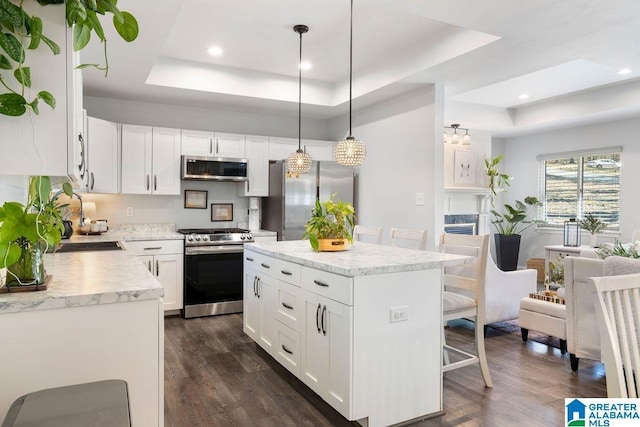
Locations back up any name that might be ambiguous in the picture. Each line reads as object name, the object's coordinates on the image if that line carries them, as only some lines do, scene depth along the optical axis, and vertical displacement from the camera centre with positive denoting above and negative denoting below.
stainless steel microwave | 4.84 +0.40
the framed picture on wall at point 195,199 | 5.27 +0.03
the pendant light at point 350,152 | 3.18 +0.39
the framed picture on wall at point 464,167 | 6.77 +0.61
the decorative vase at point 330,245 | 3.01 -0.30
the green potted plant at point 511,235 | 7.14 -0.51
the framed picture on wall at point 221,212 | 5.42 -0.13
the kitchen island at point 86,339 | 1.39 -0.50
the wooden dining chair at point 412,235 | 3.32 -0.25
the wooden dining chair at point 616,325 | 1.25 -0.37
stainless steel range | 4.65 -0.80
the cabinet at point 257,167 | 5.25 +0.45
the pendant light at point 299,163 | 3.78 +0.36
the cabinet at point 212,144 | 4.95 +0.70
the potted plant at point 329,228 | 3.01 -0.18
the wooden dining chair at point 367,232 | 3.71 -0.26
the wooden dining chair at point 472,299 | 2.80 -0.65
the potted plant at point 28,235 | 1.32 -0.12
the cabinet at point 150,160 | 4.65 +0.46
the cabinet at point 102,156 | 4.25 +0.47
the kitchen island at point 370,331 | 2.25 -0.74
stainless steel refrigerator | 4.99 +0.13
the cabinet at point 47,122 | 1.24 +0.23
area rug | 3.82 -1.25
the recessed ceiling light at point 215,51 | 4.06 +1.49
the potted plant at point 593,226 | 6.22 -0.30
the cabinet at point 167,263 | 4.49 -0.68
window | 6.34 +0.34
